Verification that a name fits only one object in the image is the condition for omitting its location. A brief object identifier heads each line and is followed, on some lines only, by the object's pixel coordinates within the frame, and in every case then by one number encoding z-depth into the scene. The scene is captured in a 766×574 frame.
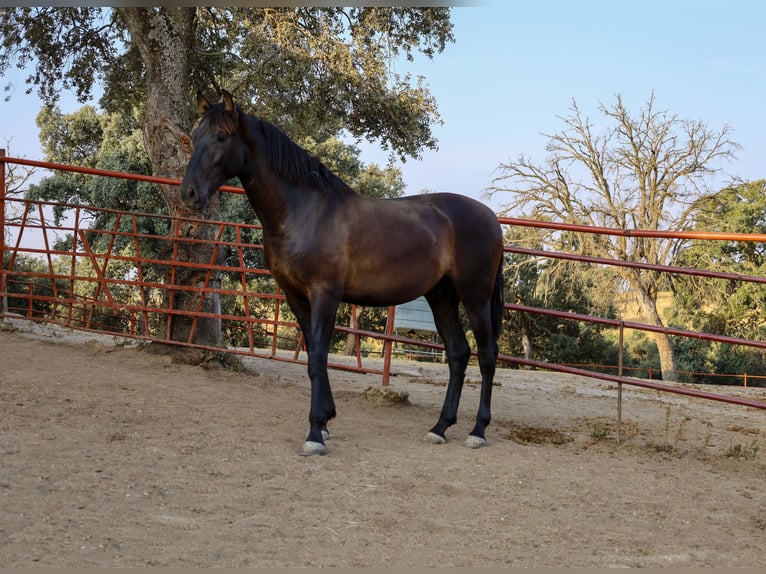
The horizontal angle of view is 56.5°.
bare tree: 22.34
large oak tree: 7.09
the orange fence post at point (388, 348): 6.07
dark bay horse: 4.07
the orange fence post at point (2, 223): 6.53
